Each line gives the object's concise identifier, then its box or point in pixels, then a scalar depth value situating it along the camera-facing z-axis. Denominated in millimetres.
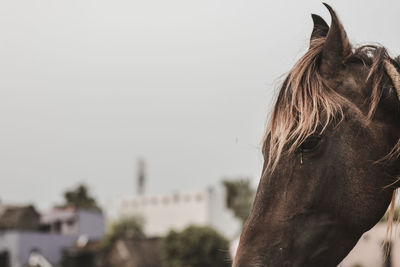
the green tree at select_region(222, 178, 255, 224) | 58969
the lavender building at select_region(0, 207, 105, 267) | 53562
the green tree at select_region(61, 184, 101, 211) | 77875
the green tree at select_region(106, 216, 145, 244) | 61969
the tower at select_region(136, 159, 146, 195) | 73188
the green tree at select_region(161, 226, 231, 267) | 38344
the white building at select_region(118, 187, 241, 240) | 60812
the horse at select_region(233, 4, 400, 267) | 2160
